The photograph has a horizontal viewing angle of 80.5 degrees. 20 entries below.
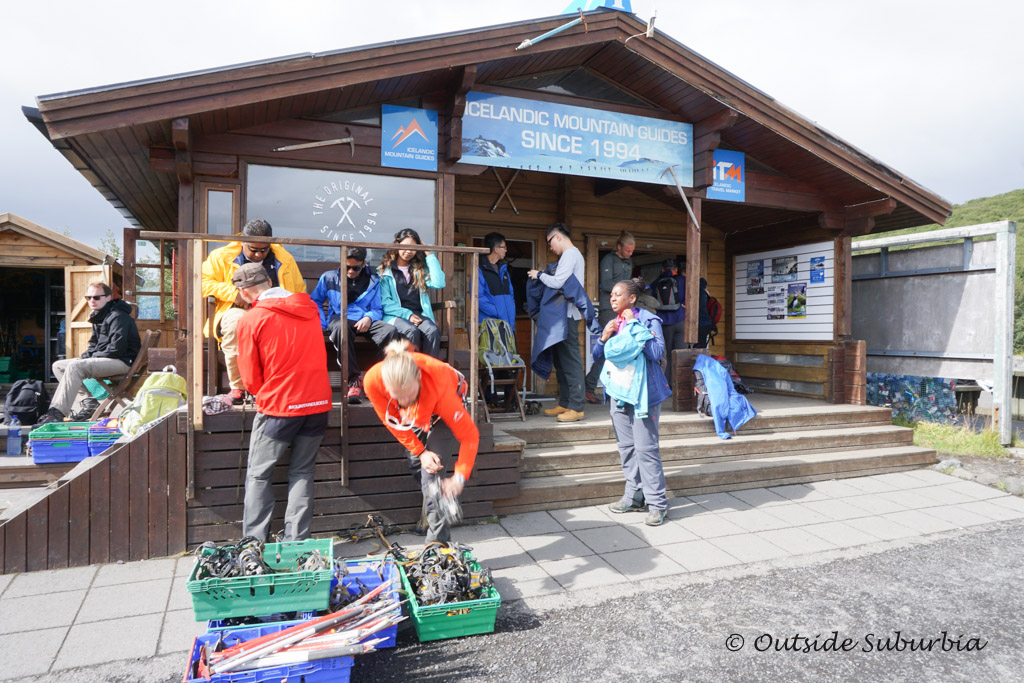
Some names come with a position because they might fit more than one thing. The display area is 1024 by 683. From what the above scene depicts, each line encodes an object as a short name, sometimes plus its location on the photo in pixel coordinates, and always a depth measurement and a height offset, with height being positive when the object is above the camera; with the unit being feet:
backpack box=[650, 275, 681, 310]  26.17 +1.81
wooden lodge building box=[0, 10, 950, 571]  13.64 +5.06
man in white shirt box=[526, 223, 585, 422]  20.47 -0.48
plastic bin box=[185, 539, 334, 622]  8.97 -4.01
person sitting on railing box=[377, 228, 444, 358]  16.55 +1.24
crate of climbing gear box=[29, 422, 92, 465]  17.97 -3.40
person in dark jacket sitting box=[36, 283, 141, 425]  21.38 -0.87
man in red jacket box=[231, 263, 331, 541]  11.77 -1.04
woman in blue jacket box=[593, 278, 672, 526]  15.52 -1.27
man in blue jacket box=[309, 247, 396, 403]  15.97 +0.71
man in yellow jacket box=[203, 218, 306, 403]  14.12 +1.39
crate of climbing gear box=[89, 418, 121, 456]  18.42 -3.24
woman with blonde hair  10.90 -1.46
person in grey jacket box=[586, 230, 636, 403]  23.40 +2.72
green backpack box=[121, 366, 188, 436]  16.67 -1.99
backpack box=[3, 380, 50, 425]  22.52 -2.78
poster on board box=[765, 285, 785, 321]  29.73 +1.63
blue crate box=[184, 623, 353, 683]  7.96 -4.59
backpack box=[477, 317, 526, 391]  21.30 -0.44
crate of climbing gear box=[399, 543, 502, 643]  9.97 -4.45
